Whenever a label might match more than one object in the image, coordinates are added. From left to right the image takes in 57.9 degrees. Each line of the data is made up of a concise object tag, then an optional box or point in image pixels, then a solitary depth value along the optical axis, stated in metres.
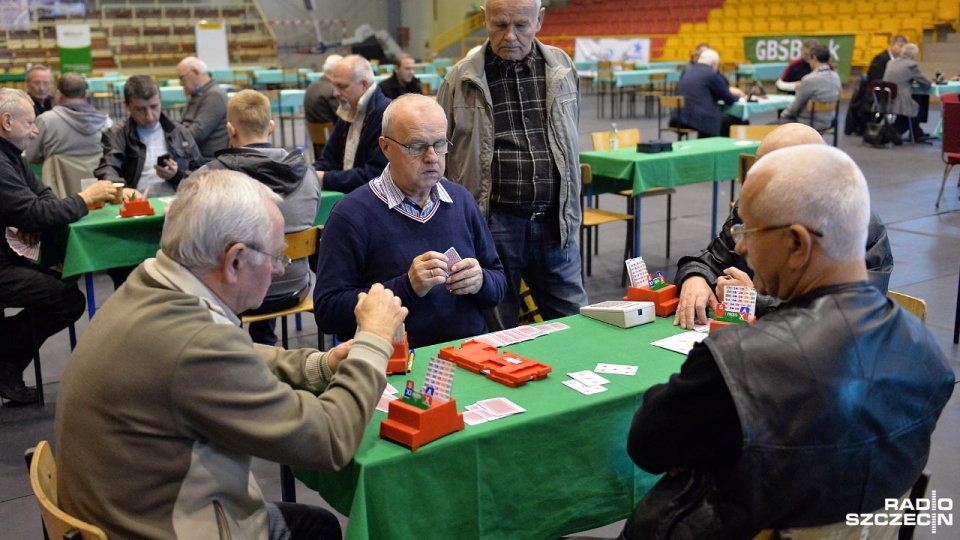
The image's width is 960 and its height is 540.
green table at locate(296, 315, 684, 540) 1.64
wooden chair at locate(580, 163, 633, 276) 5.37
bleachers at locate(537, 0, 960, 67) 16.77
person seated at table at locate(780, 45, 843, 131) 9.54
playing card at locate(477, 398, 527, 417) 1.81
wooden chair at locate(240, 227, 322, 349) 3.64
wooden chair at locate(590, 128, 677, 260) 5.95
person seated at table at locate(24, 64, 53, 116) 7.42
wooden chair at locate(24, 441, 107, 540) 1.40
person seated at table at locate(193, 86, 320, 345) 3.74
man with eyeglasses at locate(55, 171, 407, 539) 1.41
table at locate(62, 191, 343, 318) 3.91
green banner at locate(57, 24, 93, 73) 16.14
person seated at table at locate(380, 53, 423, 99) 9.25
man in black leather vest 1.35
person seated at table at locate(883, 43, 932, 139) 10.80
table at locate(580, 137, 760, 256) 5.81
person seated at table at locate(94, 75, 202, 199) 4.61
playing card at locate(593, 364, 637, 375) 2.03
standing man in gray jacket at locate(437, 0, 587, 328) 3.31
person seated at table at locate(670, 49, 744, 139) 8.57
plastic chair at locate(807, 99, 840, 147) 9.61
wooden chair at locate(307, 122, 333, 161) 7.94
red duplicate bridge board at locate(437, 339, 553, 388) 1.97
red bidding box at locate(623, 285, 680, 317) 2.46
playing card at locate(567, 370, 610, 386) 1.97
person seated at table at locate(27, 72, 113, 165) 5.49
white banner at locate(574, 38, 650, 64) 19.25
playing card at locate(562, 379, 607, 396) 1.91
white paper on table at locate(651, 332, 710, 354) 2.18
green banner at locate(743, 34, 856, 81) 16.39
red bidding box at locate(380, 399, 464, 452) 1.66
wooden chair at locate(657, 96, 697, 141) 8.95
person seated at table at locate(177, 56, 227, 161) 5.77
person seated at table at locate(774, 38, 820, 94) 11.30
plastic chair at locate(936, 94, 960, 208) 7.34
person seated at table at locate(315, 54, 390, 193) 4.36
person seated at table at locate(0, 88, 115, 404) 3.66
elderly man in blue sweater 2.49
